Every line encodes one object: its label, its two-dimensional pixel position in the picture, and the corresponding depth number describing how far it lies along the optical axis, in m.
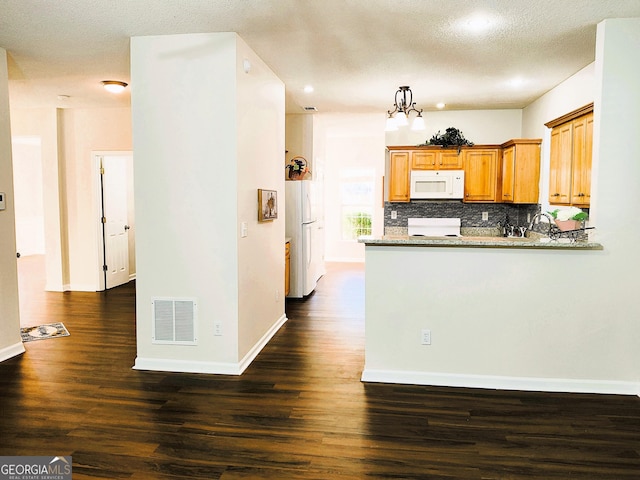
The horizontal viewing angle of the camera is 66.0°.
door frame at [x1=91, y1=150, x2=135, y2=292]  7.34
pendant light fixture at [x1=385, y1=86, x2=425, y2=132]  4.25
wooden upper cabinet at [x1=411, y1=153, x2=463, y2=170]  6.99
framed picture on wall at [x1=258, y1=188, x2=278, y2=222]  4.57
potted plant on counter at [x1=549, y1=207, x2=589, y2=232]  3.73
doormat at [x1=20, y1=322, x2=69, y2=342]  5.00
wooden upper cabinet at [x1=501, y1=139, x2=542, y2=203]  6.26
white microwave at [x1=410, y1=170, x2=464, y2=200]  6.97
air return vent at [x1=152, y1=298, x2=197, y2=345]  4.05
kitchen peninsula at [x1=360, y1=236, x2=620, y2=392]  3.63
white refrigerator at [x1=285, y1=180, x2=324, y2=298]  7.05
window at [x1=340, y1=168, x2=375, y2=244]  10.95
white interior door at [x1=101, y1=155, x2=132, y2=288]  7.55
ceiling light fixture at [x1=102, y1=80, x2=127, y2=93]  5.46
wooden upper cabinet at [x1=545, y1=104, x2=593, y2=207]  4.39
